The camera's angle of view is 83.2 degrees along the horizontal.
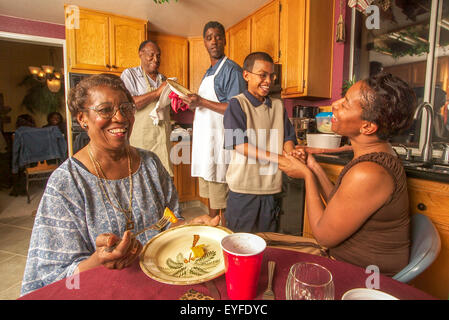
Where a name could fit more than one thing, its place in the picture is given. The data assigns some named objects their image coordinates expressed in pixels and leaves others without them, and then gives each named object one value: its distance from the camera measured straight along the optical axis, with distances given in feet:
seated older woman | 2.48
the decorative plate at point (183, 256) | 2.01
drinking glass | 1.55
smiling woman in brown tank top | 2.79
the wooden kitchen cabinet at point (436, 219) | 4.37
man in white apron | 6.70
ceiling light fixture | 20.17
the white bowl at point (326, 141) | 7.20
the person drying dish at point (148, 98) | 7.24
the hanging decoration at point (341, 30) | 8.59
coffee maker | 9.25
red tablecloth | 1.84
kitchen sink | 5.56
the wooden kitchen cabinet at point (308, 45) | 8.89
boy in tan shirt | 4.95
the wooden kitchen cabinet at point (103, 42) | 11.28
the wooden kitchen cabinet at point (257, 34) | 10.13
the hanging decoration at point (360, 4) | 7.82
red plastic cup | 1.65
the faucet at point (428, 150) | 5.63
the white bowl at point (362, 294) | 1.52
